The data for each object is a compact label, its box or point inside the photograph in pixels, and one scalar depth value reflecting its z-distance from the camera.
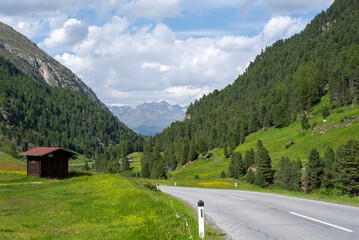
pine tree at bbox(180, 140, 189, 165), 165.12
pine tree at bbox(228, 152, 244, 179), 113.00
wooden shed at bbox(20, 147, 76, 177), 47.69
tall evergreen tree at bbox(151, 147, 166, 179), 125.38
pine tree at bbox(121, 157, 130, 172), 169.55
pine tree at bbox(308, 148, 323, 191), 81.06
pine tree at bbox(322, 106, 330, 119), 131.25
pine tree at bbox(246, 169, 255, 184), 99.38
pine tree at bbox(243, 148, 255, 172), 117.01
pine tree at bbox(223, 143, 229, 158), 154.00
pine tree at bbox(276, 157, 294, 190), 84.32
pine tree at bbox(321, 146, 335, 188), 78.50
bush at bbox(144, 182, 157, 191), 31.60
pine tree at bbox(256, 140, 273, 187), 98.69
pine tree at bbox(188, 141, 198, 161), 164.26
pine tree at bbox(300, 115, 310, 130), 134.49
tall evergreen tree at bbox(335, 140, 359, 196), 67.88
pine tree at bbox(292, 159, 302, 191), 83.36
